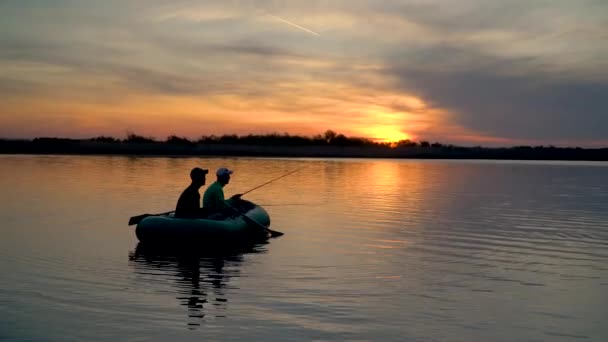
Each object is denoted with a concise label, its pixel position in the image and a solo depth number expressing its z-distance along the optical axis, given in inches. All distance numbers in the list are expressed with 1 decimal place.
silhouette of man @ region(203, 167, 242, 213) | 578.2
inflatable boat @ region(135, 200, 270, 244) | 524.7
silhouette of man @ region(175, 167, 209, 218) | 540.7
